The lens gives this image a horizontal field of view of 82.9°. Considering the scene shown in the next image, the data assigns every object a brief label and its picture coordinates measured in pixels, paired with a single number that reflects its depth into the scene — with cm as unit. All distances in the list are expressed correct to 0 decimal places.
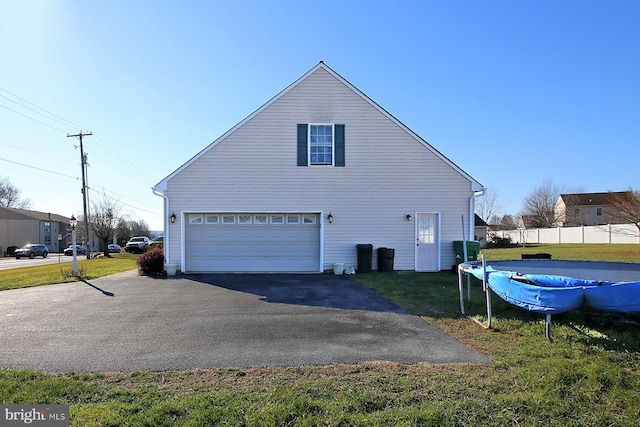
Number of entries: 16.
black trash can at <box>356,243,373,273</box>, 1305
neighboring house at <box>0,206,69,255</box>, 4703
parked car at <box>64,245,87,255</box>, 4561
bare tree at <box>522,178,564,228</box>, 5298
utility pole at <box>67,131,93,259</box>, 2925
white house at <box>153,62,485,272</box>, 1312
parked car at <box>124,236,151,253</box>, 3612
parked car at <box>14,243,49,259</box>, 3788
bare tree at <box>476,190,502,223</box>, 4936
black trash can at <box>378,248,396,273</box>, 1302
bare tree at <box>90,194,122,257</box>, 3391
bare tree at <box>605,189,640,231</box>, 3206
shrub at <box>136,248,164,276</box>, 1330
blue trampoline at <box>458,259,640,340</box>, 440
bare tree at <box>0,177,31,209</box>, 5802
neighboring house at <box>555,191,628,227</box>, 5112
